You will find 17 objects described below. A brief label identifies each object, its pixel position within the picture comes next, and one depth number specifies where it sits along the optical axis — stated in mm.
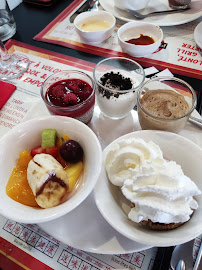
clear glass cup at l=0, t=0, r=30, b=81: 322
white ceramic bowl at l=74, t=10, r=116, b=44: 327
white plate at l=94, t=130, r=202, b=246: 152
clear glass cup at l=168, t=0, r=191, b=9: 350
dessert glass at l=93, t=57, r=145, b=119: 227
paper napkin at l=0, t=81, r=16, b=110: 288
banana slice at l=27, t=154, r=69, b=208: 166
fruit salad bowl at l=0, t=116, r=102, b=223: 159
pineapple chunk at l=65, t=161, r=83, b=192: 186
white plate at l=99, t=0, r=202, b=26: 344
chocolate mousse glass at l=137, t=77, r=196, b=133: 207
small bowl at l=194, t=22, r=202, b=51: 314
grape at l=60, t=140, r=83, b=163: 190
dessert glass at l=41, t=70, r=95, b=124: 214
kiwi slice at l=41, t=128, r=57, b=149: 199
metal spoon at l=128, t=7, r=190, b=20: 352
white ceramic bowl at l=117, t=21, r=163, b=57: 305
